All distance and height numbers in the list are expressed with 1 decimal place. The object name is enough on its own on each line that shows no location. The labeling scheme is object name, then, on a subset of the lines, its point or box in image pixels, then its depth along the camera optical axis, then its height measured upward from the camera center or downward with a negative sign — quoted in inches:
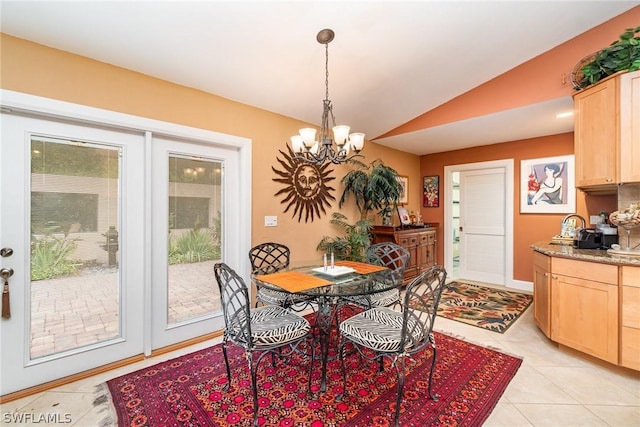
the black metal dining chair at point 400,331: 62.8 -31.2
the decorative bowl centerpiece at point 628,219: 89.0 -1.7
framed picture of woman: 159.6 +17.2
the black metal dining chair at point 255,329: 66.6 -31.3
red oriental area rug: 65.8 -49.1
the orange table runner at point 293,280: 73.9 -19.8
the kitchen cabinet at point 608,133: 84.1 +26.7
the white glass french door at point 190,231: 100.1 -7.6
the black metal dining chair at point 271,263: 92.8 -20.8
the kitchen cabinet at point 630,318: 79.6 -30.5
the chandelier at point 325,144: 85.7 +22.2
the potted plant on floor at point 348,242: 147.3 -15.5
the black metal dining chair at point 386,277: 91.6 -20.9
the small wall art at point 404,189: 203.6 +18.2
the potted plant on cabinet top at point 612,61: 83.5 +49.6
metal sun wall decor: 133.5 +13.7
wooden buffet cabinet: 165.3 -17.9
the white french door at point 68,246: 75.5 -10.5
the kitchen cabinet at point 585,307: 84.0 -30.5
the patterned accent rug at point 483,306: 123.9 -48.4
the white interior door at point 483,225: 186.2 -8.2
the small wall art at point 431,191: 213.6 +17.4
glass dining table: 72.4 -20.0
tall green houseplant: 154.3 +15.3
